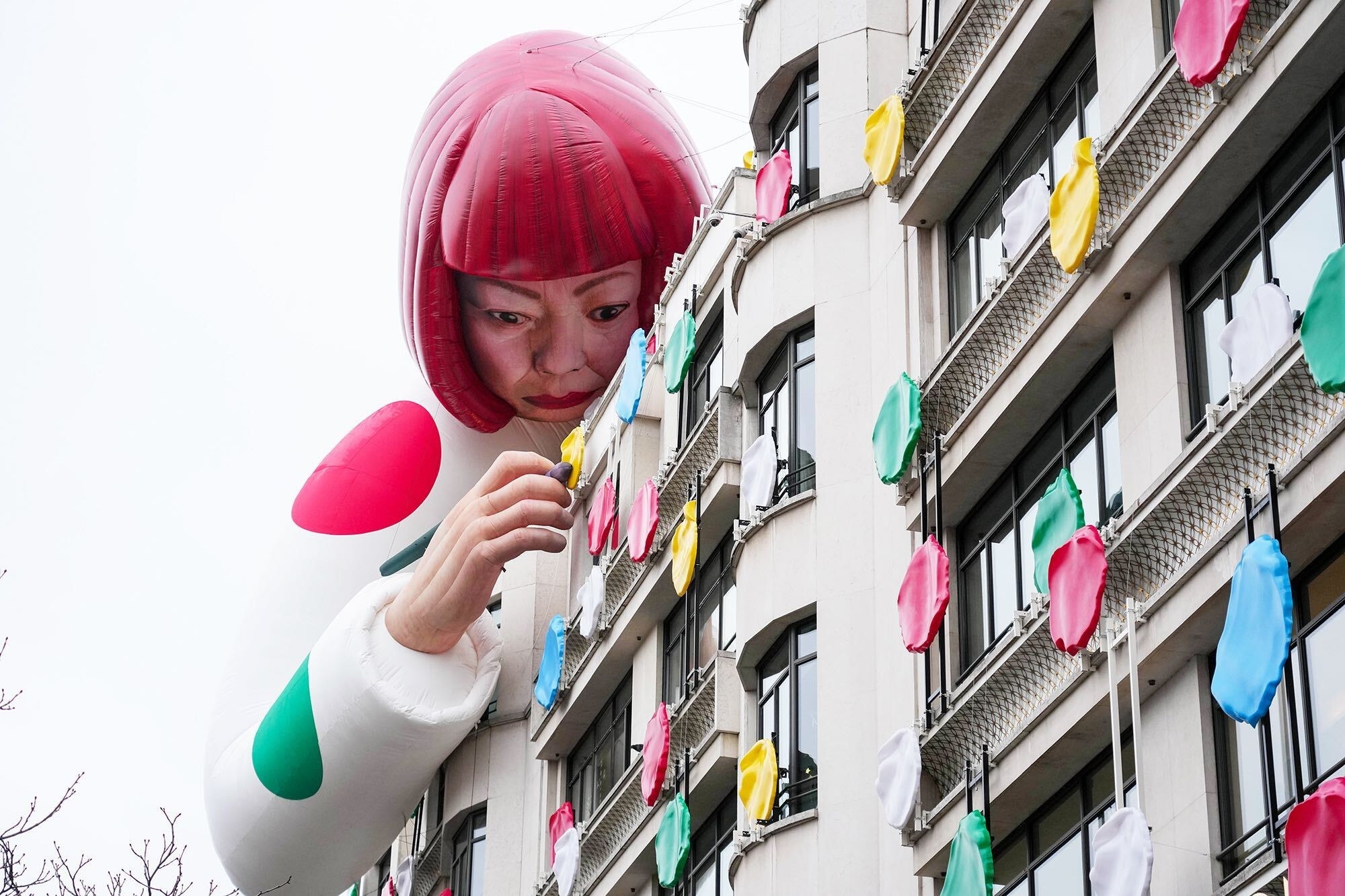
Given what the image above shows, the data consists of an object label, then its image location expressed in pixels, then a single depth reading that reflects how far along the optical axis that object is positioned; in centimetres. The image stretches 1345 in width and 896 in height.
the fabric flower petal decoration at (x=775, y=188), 2258
